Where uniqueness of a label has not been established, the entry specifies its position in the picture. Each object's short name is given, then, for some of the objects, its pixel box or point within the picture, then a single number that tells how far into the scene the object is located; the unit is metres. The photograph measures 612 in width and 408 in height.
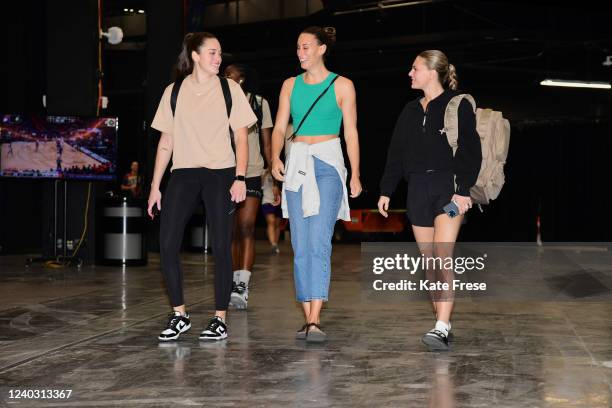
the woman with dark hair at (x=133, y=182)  18.69
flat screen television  10.42
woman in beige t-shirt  5.03
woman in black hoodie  4.86
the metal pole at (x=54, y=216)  10.89
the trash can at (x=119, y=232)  10.75
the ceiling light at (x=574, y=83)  18.62
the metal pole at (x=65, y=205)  10.87
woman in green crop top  5.11
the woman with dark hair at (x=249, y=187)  6.55
